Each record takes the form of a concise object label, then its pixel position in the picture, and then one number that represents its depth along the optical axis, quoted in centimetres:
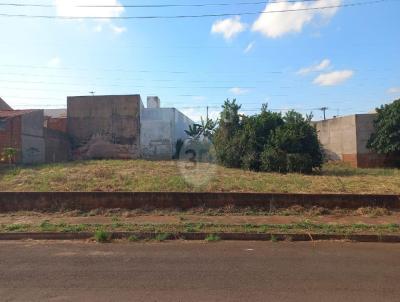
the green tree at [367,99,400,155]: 2994
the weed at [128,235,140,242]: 1036
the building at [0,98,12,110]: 4162
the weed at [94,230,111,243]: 1028
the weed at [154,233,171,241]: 1040
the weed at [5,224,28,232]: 1130
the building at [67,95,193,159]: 3662
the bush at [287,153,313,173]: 2439
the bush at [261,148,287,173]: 2447
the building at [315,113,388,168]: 3266
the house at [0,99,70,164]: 2948
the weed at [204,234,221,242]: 1031
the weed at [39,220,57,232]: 1112
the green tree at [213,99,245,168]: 2702
